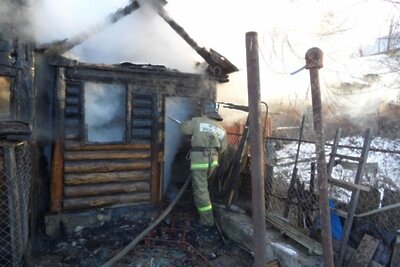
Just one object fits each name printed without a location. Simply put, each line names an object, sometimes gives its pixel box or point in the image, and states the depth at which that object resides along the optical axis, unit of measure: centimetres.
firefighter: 647
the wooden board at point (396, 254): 408
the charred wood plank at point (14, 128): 407
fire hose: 500
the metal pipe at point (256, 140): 252
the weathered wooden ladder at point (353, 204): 444
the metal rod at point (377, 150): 422
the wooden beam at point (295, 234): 479
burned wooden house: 549
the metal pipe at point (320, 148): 280
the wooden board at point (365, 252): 425
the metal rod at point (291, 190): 553
